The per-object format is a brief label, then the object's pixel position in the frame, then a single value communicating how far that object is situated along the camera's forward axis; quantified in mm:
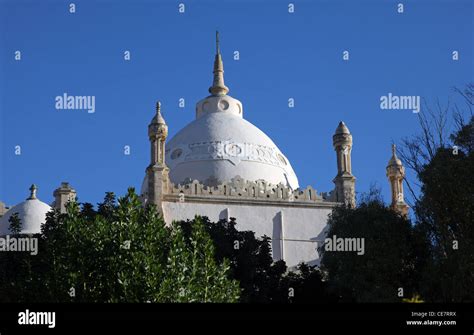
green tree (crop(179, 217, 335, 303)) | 31953
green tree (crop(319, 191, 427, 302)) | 25516
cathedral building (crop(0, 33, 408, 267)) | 39344
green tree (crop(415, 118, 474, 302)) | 22234
